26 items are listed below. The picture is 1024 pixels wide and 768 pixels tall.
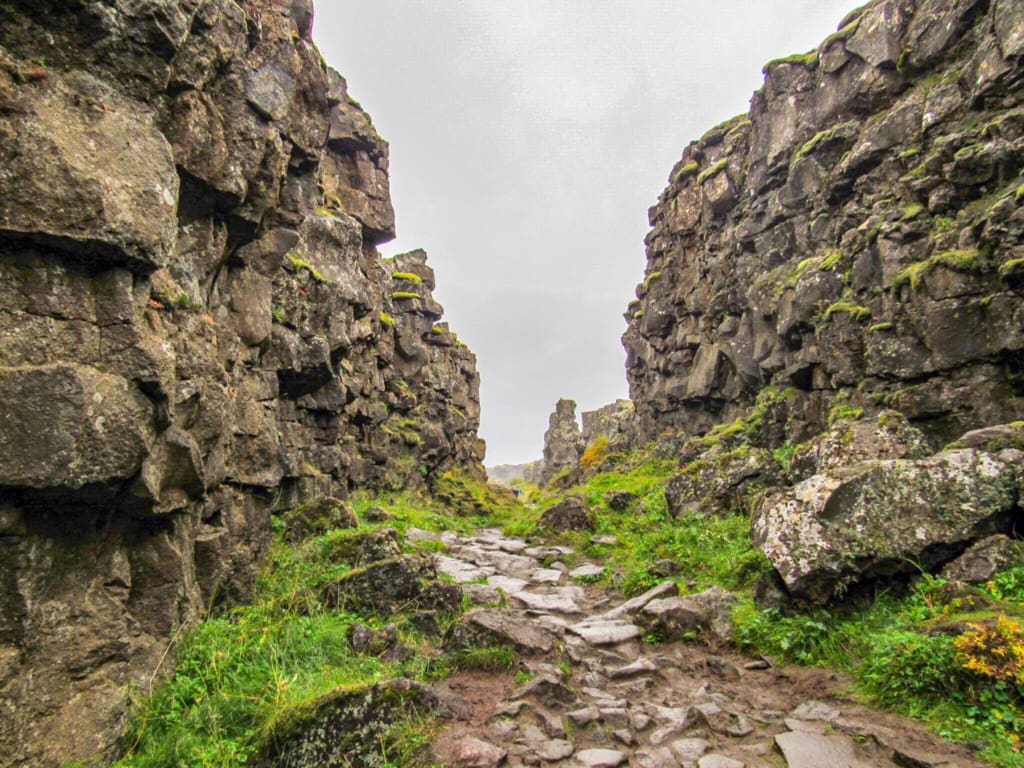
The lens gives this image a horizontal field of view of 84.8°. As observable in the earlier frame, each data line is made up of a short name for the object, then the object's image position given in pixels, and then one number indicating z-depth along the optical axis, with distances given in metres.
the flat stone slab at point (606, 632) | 9.50
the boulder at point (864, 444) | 11.68
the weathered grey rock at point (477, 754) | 5.70
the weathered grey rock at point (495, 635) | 8.38
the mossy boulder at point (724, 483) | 16.50
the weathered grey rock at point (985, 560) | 7.32
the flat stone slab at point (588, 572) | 14.55
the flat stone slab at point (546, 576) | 14.48
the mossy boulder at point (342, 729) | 5.77
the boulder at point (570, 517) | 20.58
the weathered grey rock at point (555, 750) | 5.94
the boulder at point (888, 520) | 7.87
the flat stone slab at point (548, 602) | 11.60
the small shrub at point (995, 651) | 5.53
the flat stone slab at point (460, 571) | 13.62
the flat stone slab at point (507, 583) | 13.34
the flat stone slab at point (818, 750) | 5.42
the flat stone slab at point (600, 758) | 5.84
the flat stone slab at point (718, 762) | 5.67
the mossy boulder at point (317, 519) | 13.30
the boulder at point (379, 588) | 9.78
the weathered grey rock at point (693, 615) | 9.32
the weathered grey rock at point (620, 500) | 23.58
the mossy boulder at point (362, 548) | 11.40
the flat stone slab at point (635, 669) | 8.16
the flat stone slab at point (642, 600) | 10.82
